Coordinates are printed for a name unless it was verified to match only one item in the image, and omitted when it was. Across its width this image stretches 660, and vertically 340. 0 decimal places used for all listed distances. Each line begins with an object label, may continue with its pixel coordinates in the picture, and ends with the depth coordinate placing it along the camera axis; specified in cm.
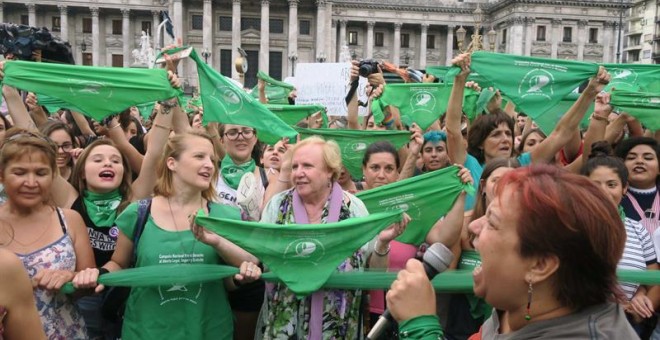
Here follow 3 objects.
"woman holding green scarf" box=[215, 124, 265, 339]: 485
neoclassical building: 5884
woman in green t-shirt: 321
